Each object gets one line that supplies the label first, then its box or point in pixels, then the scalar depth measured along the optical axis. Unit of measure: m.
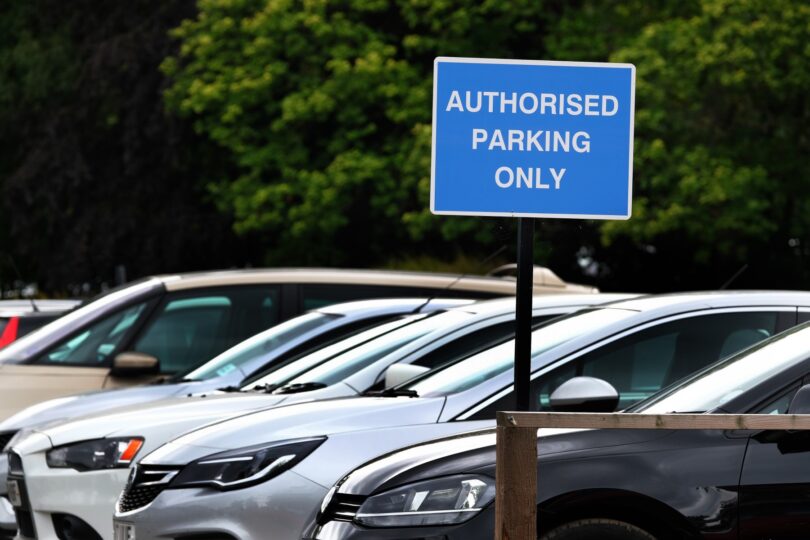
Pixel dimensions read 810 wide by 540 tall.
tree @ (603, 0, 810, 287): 66.62
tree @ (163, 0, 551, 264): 72.81
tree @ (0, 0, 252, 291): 77.87
